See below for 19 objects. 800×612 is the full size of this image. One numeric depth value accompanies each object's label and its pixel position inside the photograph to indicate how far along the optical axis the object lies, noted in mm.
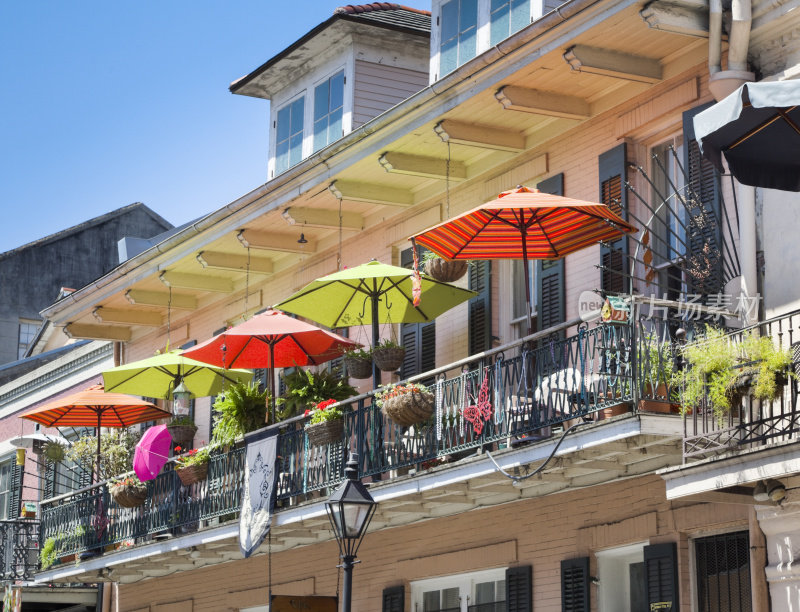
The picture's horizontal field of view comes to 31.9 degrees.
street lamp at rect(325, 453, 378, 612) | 11359
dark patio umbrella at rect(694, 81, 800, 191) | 9797
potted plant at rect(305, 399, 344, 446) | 14648
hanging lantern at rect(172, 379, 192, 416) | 17844
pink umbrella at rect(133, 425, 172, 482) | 18000
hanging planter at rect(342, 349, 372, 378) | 15617
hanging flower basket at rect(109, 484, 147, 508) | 18328
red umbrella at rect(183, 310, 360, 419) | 15828
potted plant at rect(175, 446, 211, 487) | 16953
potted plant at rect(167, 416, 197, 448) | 19047
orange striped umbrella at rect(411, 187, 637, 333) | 12578
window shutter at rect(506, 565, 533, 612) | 13562
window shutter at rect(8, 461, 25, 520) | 26645
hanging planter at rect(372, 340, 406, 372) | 15117
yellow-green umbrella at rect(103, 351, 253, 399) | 18594
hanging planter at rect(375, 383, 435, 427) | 13266
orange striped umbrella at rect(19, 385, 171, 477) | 20203
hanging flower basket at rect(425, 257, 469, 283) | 15172
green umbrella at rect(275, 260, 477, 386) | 14828
